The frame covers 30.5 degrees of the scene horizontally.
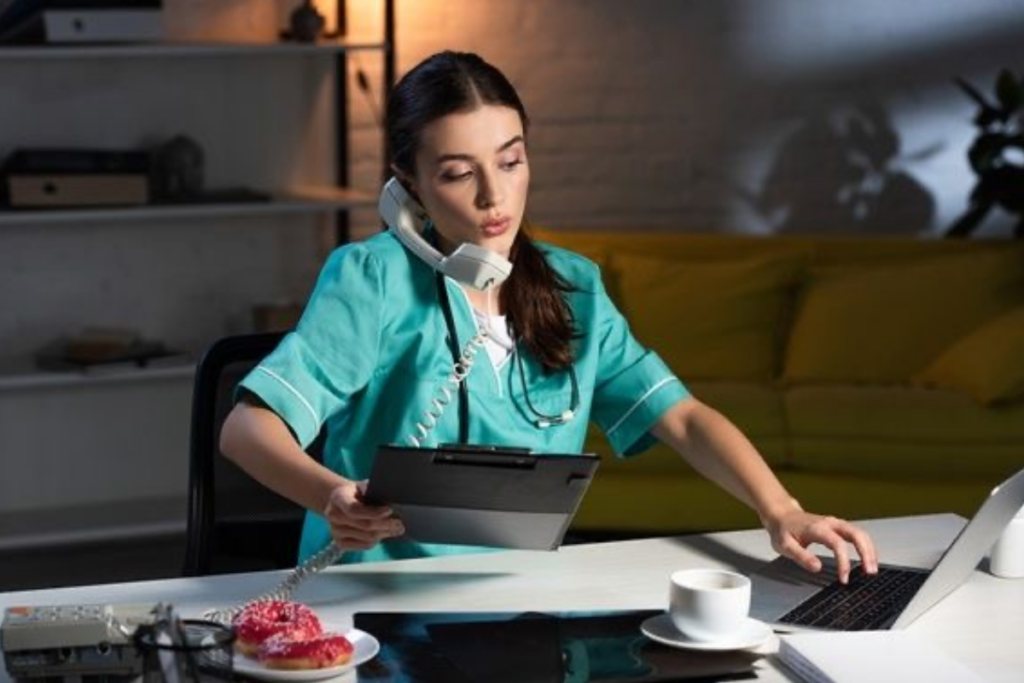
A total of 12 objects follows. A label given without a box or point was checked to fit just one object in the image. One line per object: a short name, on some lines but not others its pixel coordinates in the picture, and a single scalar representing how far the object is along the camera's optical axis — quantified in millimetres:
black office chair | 2387
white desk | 1971
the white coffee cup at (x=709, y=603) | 1843
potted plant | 4906
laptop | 1961
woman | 2145
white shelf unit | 4660
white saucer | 1853
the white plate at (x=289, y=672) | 1743
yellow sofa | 4164
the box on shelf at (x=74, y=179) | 4434
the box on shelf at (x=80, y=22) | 4383
